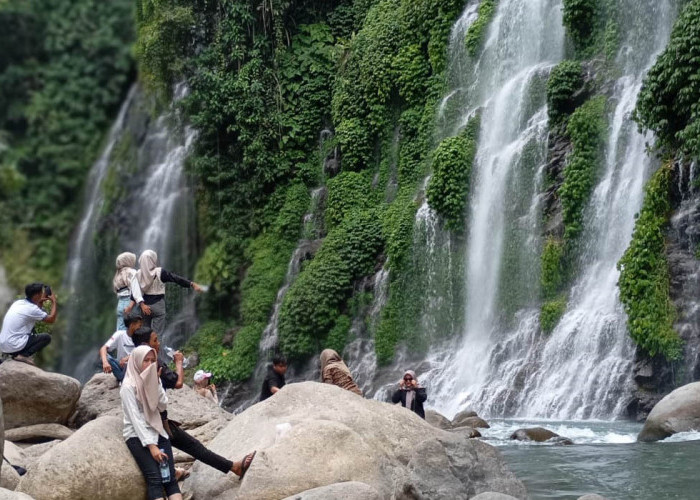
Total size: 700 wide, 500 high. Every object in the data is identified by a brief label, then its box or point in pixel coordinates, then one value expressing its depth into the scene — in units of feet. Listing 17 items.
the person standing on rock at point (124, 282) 44.47
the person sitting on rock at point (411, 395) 49.06
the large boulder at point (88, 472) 32.22
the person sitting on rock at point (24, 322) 45.11
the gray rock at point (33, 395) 44.27
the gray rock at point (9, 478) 34.19
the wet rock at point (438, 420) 55.67
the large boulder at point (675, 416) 46.75
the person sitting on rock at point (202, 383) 53.47
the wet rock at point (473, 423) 56.08
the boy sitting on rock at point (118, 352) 42.10
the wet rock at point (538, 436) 48.81
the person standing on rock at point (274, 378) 41.45
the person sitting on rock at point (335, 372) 43.21
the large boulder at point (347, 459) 31.81
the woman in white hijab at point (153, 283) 42.52
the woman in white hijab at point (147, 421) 31.50
